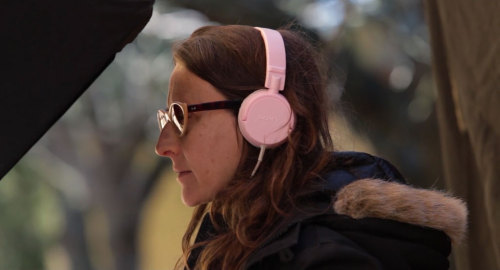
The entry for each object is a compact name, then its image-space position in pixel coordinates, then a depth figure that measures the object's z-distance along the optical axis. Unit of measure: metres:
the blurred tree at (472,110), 3.39
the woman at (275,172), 3.07
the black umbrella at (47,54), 2.90
